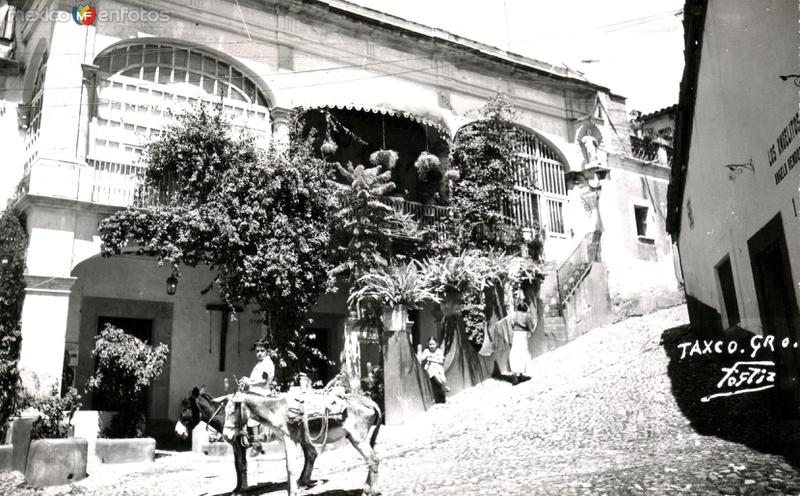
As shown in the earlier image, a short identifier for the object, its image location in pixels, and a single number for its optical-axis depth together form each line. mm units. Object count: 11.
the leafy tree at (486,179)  20266
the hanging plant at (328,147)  18375
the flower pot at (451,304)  16234
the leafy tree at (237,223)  14766
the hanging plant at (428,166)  20312
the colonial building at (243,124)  14766
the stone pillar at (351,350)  16094
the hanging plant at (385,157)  19181
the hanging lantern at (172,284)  15391
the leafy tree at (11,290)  13281
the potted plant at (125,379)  13297
